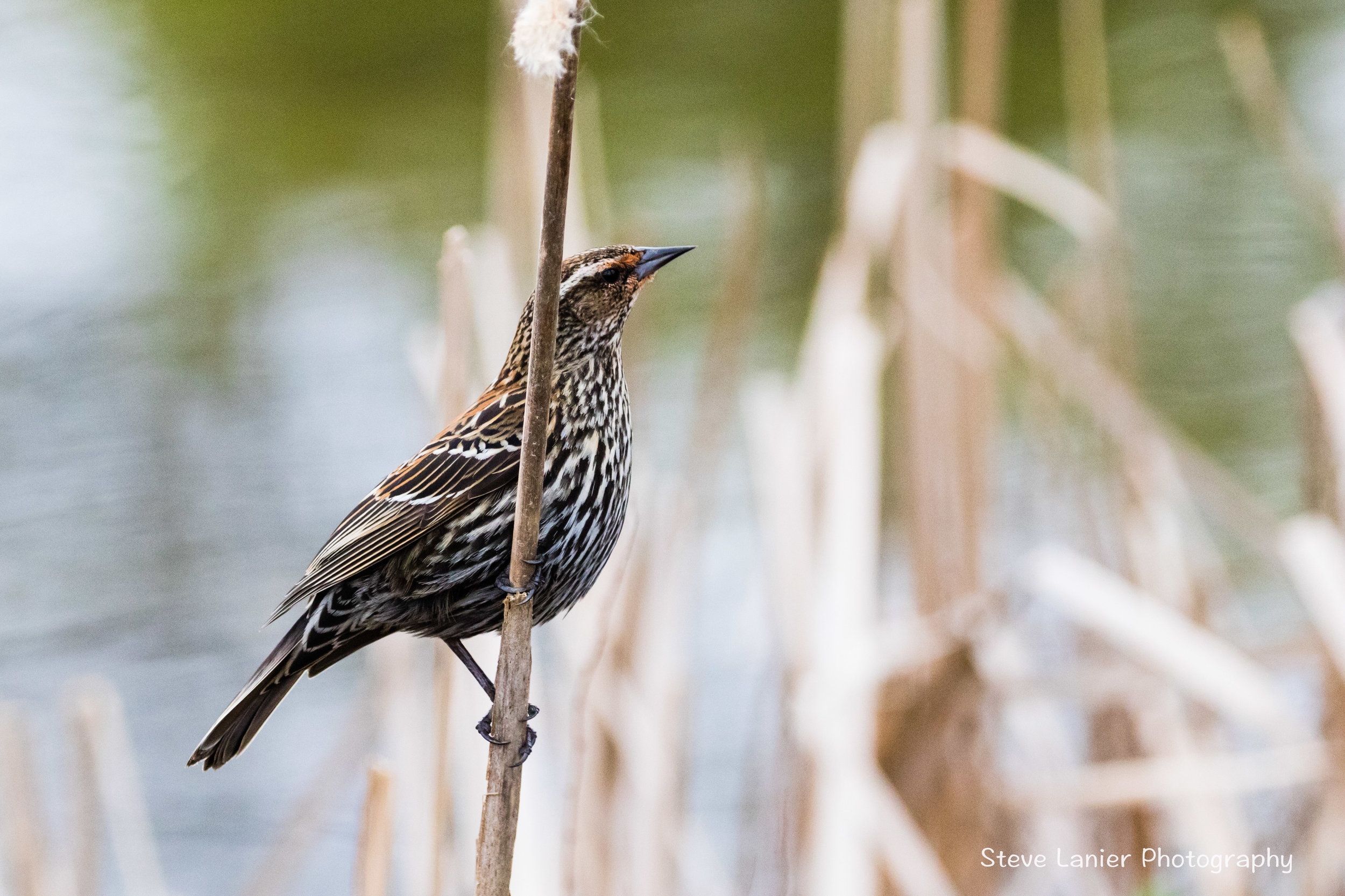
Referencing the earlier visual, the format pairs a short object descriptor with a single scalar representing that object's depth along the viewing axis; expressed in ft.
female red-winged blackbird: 14.23
